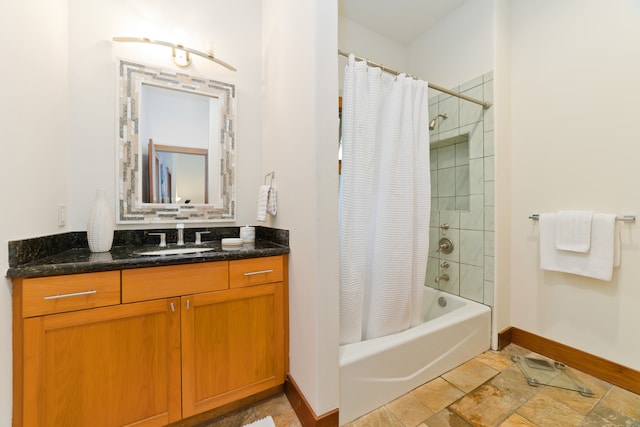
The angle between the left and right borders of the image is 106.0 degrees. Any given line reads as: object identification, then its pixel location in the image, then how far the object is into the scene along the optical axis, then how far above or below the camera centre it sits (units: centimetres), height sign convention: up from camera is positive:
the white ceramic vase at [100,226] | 129 -8
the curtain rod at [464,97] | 156 +86
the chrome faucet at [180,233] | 158 -14
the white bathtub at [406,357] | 122 -85
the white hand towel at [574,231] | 149 -12
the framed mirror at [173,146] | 151 +44
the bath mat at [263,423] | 119 -106
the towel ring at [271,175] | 166 +26
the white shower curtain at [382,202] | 136 +6
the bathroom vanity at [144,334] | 92 -55
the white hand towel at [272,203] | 156 +6
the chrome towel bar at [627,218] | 136 -3
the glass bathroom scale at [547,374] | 142 -103
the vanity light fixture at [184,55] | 154 +104
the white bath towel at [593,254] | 141 -26
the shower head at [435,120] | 213 +82
